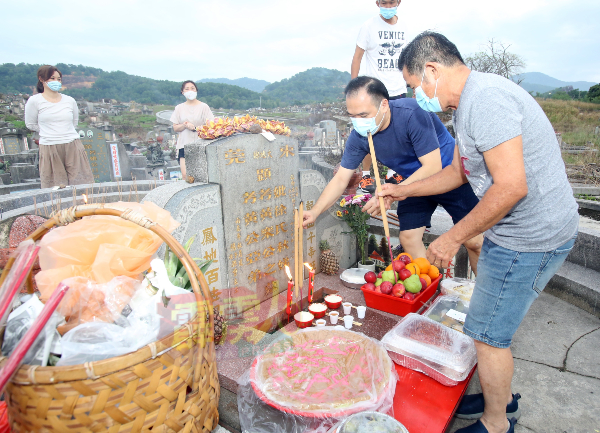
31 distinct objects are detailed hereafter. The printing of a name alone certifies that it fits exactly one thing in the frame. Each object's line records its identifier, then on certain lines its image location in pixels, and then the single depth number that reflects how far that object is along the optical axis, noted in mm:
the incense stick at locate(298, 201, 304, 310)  2928
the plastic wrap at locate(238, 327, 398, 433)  1817
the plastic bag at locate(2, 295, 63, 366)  1224
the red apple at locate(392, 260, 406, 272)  3230
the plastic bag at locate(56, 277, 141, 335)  1410
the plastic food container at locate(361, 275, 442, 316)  3086
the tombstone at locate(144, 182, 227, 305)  2648
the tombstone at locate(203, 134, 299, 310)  2988
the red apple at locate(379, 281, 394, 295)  3135
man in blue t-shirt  3053
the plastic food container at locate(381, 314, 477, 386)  2191
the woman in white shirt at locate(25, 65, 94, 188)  5355
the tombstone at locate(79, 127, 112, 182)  10344
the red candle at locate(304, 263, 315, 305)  3260
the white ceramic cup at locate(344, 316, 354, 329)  2951
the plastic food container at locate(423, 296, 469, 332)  2831
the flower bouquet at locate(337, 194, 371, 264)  4051
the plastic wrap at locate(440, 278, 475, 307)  3213
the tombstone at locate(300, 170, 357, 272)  3893
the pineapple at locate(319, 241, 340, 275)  4039
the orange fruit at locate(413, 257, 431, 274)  3373
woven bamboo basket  1151
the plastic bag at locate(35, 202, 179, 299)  1516
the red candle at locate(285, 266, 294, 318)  2777
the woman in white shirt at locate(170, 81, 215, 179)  5562
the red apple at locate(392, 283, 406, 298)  3082
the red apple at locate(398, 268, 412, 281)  3223
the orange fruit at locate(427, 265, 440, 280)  3482
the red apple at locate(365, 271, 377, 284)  3408
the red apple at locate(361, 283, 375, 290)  3246
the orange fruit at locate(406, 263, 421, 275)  3271
